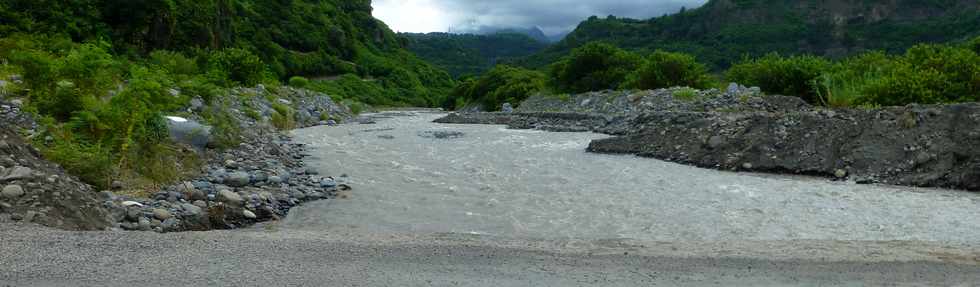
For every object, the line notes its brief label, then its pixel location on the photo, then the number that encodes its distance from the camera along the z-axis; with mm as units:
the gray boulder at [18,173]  7582
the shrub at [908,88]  19203
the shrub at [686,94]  26594
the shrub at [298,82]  64738
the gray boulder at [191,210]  8648
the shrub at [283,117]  27772
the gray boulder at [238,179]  11070
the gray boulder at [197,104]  17088
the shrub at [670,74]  35375
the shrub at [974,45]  27328
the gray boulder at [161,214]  8266
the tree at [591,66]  42531
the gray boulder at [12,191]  7258
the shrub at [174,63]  29375
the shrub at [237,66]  36531
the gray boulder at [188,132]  12992
